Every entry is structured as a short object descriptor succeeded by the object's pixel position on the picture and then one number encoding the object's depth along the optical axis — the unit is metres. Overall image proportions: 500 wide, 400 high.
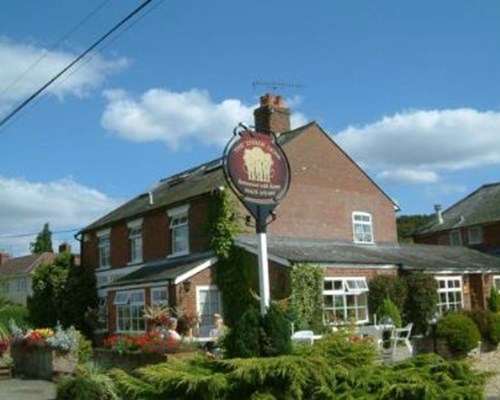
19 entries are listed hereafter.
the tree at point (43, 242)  93.56
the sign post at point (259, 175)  11.20
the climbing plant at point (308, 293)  24.31
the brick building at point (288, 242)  26.72
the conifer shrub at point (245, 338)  9.08
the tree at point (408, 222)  80.38
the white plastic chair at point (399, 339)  19.42
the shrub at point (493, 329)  23.92
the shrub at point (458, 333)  21.36
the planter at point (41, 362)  19.36
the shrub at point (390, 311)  25.66
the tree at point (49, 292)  37.75
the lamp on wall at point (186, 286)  26.73
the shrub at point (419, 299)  27.48
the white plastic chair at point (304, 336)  17.22
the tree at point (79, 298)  37.03
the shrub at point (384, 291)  26.69
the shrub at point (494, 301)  30.89
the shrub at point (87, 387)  12.03
